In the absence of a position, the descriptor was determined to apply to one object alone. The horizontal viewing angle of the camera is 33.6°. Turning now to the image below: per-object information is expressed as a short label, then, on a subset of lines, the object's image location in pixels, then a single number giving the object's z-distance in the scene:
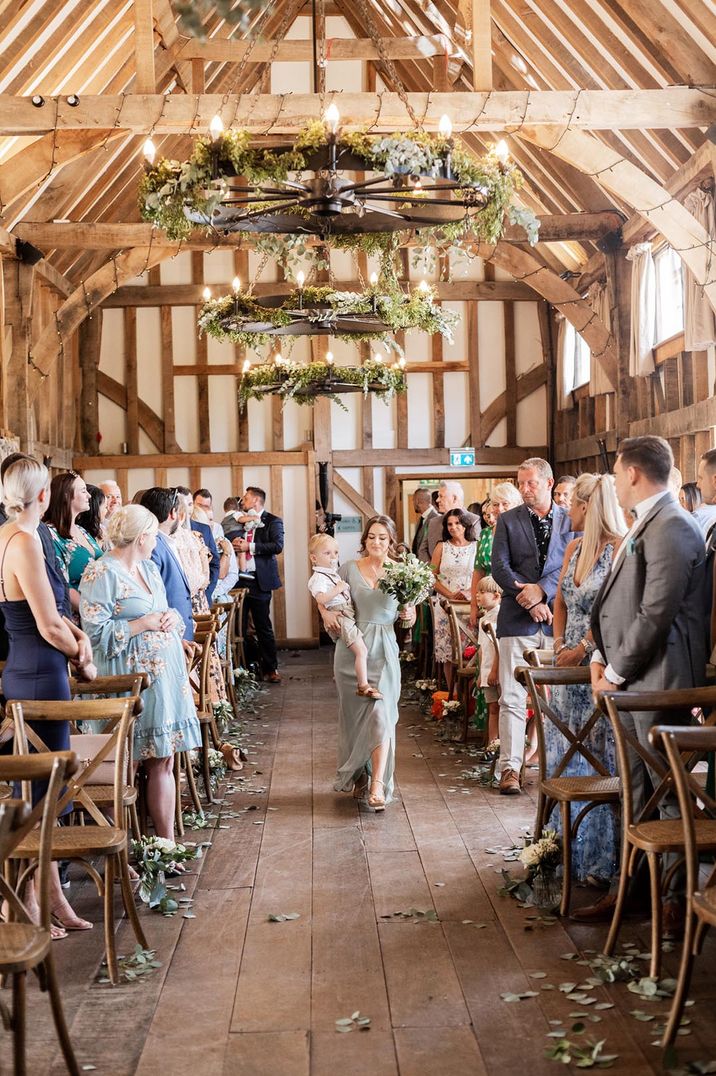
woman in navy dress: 4.32
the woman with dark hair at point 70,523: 5.63
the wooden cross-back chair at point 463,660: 8.20
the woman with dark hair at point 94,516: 6.39
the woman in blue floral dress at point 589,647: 4.90
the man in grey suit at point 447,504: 9.80
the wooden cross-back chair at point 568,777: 4.48
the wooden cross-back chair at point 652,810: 3.69
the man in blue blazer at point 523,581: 6.67
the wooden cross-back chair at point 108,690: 4.51
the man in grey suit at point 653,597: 4.19
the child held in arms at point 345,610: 6.41
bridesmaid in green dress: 6.45
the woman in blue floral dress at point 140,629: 5.06
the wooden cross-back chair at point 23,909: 2.83
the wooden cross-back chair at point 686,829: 3.30
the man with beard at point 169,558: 5.95
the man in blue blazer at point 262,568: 12.05
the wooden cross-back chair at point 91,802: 3.90
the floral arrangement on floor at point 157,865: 4.78
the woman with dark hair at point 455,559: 9.59
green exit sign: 16.23
